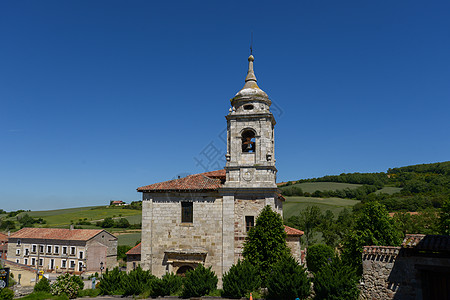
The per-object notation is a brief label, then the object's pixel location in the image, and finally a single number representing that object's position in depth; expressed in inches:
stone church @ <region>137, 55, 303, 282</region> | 943.7
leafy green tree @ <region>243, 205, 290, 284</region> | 864.9
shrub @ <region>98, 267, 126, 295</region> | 877.8
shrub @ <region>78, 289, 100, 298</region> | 886.7
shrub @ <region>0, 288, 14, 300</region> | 749.9
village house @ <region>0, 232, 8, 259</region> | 2483.8
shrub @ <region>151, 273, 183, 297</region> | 828.0
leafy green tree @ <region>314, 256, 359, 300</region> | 659.4
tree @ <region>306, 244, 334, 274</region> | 1620.3
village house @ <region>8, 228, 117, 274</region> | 2092.8
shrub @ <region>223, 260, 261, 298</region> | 775.7
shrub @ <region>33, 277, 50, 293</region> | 955.3
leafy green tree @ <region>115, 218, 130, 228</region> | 3513.8
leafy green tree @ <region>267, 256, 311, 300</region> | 725.9
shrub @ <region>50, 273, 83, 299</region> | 853.2
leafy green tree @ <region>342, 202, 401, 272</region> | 1103.6
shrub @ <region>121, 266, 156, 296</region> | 840.3
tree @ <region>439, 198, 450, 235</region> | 1105.4
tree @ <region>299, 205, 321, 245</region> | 1996.8
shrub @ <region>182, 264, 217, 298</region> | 802.2
